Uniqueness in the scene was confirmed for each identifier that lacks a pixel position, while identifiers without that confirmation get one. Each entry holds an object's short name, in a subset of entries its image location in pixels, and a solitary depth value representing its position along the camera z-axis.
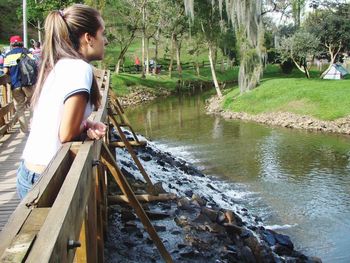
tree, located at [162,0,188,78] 43.51
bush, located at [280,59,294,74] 57.63
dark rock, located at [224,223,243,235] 10.44
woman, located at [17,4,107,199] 2.90
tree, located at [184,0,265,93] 33.44
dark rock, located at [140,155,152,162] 16.63
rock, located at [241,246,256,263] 9.24
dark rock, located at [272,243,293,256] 10.57
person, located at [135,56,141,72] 55.64
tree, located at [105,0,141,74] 47.97
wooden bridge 1.79
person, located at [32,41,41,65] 11.65
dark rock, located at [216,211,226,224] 10.75
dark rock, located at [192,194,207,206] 12.03
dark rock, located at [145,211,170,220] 9.82
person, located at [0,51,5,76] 13.98
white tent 46.47
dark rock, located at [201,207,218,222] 10.77
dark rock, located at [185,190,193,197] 13.00
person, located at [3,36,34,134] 10.56
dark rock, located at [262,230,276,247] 10.98
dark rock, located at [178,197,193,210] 10.80
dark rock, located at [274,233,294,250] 10.95
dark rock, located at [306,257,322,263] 10.24
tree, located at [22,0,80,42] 31.67
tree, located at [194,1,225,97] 38.47
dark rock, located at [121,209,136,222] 9.19
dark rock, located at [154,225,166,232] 9.15
